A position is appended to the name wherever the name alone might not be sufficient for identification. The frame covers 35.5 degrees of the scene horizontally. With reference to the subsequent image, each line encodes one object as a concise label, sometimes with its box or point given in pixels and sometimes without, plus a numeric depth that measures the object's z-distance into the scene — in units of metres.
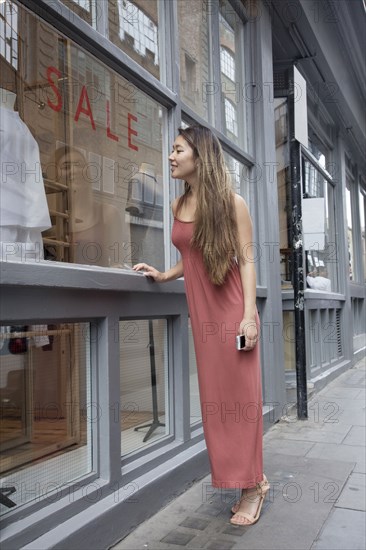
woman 3.05
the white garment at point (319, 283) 8.41
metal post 5.80
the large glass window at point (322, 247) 8.32
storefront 2.85
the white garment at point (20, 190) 3.01
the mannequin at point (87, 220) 3.90
